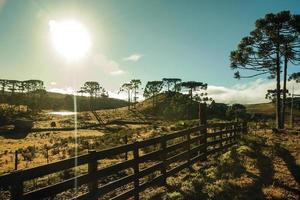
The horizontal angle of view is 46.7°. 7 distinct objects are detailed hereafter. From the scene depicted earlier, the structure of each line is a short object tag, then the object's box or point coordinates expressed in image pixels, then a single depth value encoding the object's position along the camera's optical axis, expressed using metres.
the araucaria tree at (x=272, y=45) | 31.84
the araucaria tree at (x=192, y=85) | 118.88
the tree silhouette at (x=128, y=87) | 148.20
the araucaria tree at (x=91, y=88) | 155.25
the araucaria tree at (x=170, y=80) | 139.88
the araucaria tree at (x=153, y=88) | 136.75
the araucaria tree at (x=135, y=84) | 146.50
